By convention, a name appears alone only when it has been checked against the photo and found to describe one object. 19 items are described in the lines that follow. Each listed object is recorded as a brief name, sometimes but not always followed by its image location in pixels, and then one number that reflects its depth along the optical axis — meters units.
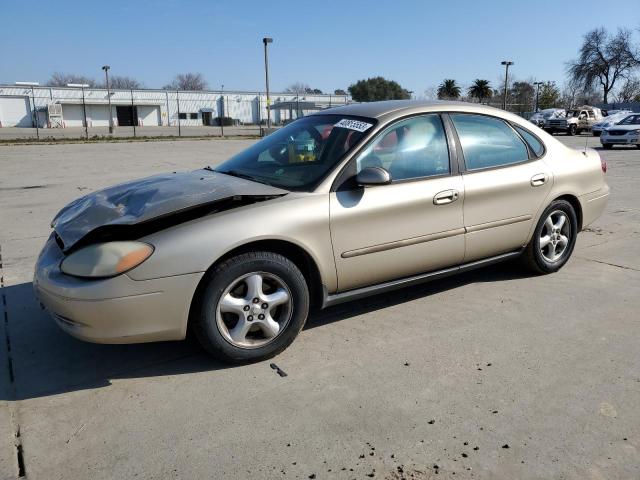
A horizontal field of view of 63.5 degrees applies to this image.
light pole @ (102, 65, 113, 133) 45.31
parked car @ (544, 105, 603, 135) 34.25
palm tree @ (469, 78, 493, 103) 60.62
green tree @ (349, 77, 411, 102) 71.44
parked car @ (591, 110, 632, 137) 29.19
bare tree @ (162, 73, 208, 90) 102.63
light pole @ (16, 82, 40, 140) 55.38
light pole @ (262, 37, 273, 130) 33.12
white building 55.41
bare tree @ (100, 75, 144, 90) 97.01
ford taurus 2.83
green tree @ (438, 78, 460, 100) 63.25
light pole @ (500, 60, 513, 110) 47.26
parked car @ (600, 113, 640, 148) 20.50
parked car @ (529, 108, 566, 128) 35.82
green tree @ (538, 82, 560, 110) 66.62
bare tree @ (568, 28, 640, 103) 63.31
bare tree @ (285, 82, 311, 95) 93.65
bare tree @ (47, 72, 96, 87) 93.69
